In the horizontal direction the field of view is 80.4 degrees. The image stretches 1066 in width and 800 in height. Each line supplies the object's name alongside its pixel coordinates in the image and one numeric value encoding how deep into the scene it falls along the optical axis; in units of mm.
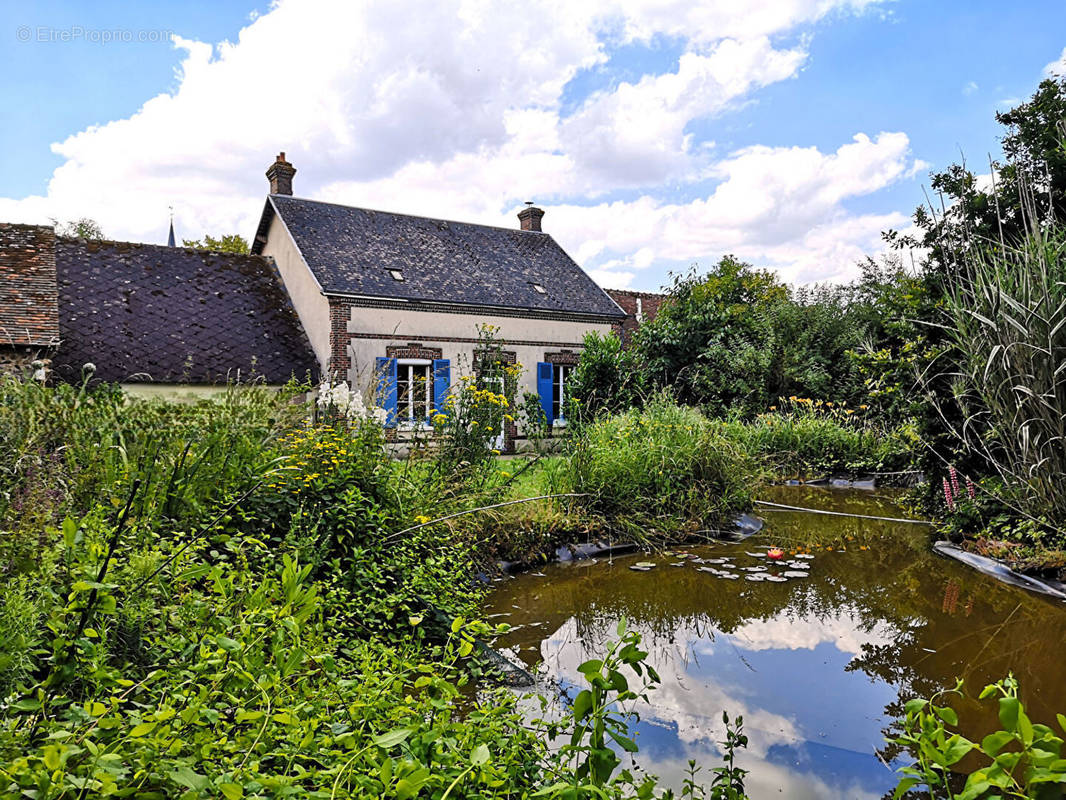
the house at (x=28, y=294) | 9539
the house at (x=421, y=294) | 13562
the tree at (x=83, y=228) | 29688
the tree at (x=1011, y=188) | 6027
